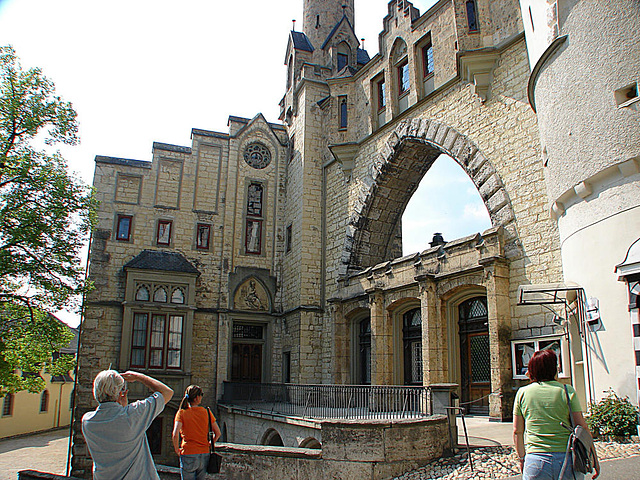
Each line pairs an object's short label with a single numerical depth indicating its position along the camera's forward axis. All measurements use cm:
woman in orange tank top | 605
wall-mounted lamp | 884
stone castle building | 916
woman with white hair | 355
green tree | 1448
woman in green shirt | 374
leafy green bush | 763
